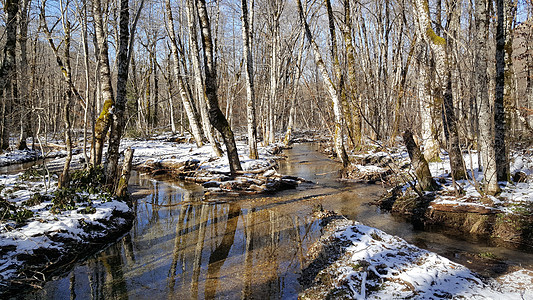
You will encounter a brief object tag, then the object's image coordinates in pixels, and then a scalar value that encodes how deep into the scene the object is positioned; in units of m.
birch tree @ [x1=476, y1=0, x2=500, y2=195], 6.29
